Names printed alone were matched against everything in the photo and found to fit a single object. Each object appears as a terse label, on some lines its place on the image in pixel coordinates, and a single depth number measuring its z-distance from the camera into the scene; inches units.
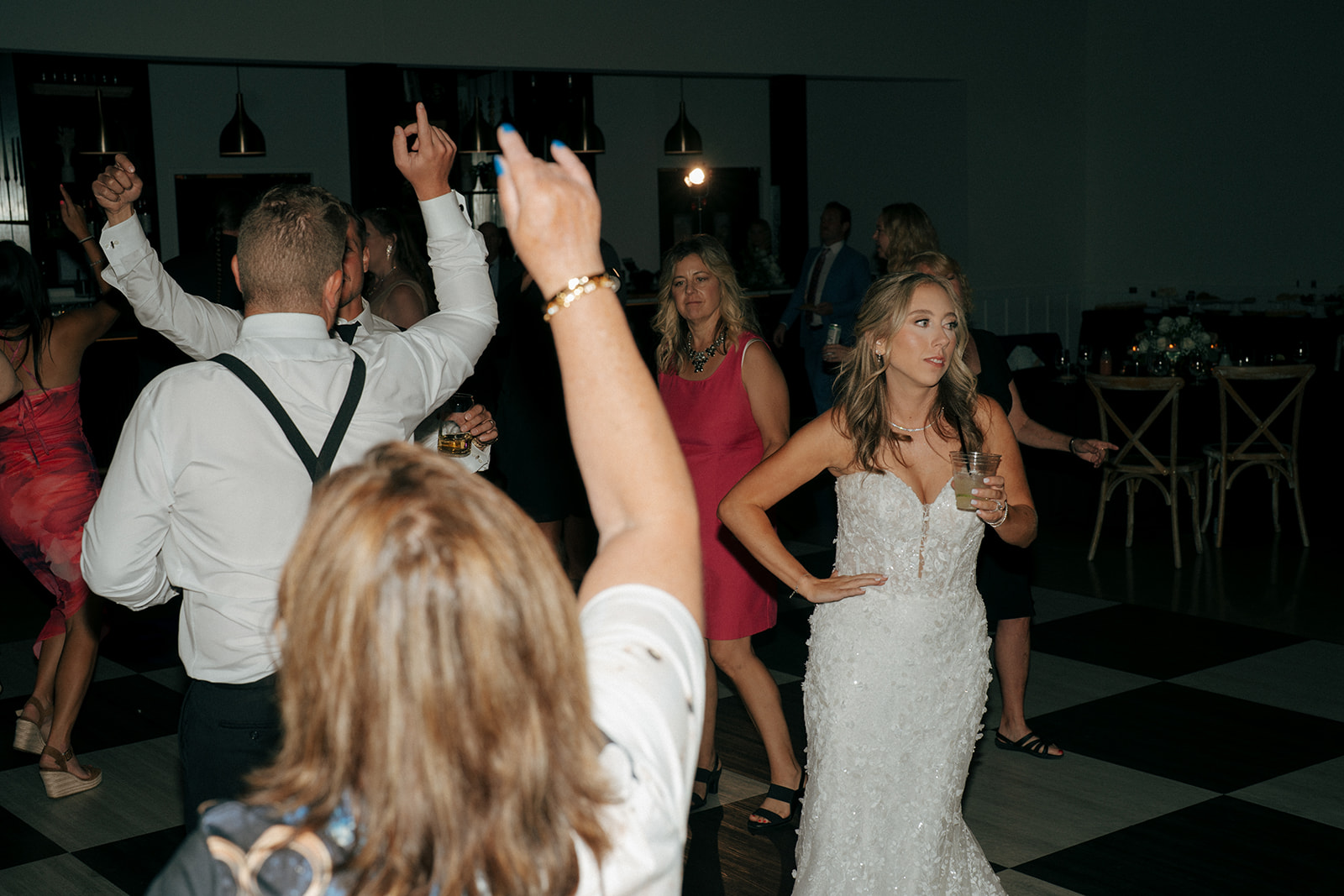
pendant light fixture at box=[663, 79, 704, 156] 421.7
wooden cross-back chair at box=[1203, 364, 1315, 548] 253.6
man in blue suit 342.6
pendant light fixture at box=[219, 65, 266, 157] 368.8
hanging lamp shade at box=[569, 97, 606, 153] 388.5
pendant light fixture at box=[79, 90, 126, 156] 335.6
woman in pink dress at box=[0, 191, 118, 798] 145.6
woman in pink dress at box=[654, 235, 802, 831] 135.3
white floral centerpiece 275.4
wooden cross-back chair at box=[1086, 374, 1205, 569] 247.9
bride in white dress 105.0
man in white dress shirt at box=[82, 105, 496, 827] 72.8
